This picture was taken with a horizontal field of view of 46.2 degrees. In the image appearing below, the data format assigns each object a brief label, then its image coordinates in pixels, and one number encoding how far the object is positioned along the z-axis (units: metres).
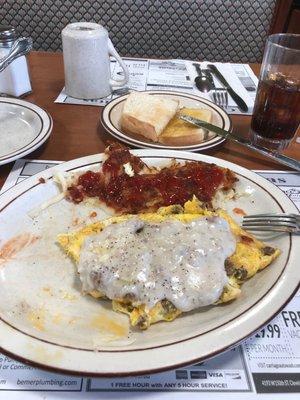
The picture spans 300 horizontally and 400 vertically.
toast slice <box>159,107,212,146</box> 0.43
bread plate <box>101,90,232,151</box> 0.41
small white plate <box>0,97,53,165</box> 0.38
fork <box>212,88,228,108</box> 0.53
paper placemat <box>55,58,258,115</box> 0.53
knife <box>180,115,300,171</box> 0.40
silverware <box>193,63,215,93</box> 0.57
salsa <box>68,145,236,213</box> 0.35
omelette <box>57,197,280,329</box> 0.24
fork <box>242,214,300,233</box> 0.28
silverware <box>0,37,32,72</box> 0.42
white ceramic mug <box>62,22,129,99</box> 0.48
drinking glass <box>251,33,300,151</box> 0.41
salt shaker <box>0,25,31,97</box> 0.46
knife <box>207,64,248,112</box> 0.52
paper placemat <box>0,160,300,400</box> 0.21
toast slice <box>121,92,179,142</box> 0.43
